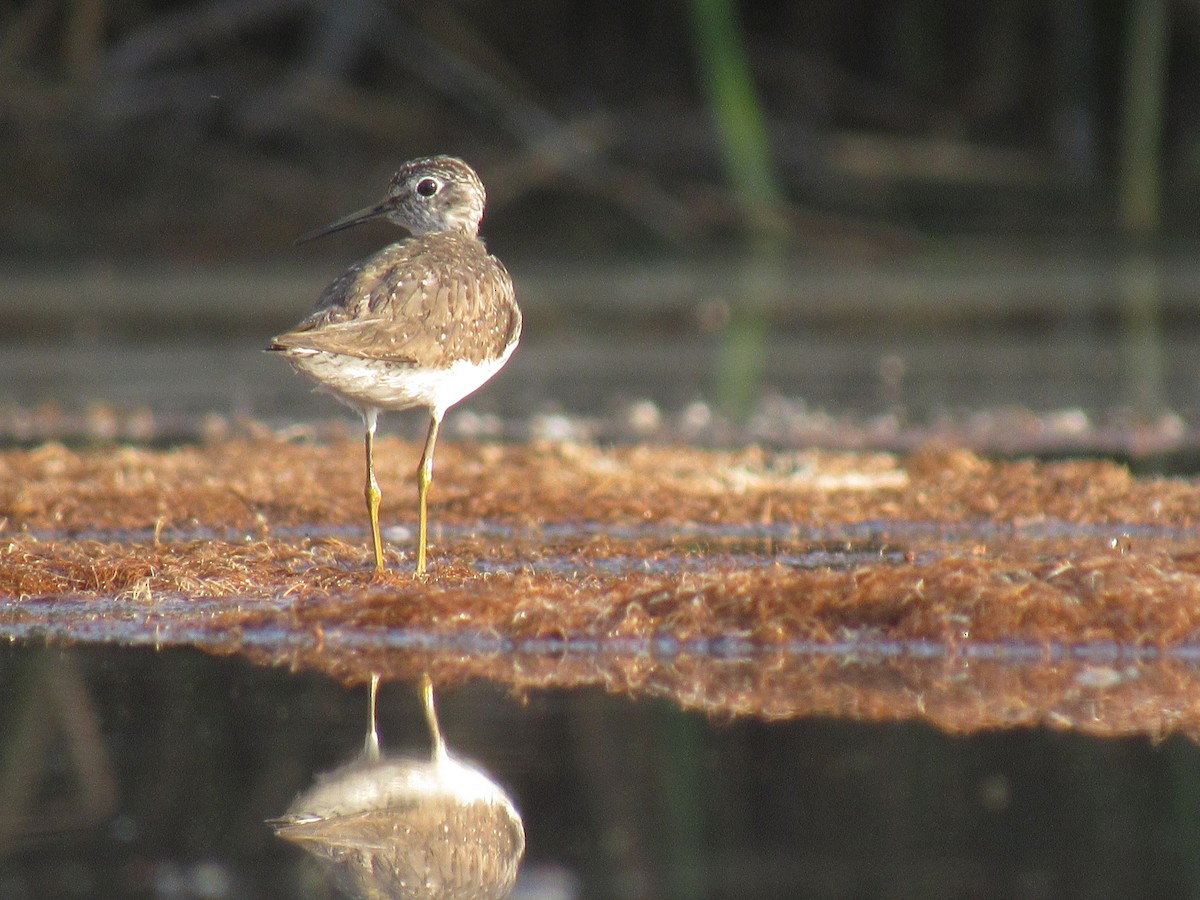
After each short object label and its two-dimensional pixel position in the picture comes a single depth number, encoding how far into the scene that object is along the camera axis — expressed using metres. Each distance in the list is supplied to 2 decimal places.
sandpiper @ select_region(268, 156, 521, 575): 5.67
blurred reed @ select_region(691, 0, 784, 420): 14.52
